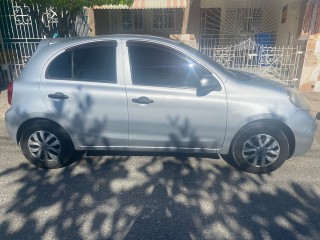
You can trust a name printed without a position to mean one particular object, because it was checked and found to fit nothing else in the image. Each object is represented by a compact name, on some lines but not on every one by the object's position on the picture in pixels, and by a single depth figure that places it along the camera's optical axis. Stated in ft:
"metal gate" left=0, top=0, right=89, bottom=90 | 26.73
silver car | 10.97
